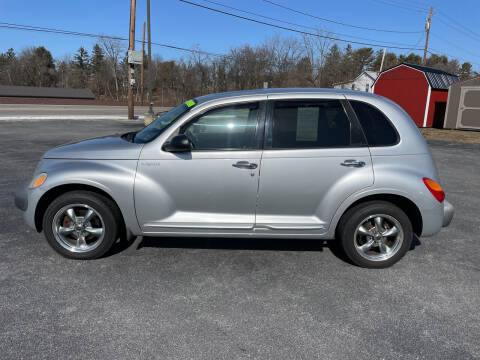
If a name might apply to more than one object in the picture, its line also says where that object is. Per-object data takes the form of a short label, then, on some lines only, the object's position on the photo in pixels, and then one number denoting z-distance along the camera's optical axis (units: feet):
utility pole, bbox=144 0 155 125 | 68.44
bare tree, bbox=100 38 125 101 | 259.19
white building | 179.52
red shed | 79.56
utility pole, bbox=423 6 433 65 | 141.38
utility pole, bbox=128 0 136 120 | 73.20
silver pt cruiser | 12.16
